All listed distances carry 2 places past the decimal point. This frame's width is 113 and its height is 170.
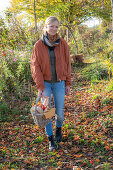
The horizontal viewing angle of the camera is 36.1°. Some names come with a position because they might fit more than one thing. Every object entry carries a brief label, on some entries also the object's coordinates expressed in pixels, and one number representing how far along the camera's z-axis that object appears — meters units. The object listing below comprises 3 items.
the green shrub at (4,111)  4.19
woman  2.58
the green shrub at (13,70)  4.74
